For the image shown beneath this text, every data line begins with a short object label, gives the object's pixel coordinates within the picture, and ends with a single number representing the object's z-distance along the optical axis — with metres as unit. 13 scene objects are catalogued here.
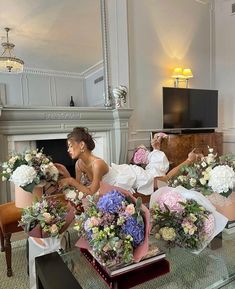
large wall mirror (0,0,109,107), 2.97
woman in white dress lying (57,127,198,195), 1.93
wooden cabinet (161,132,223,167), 3.62
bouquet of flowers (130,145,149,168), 3.05
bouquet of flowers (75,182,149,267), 0.89
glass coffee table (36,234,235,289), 1.04
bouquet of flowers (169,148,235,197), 1.21
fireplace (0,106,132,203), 2.89
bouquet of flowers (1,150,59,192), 1.37
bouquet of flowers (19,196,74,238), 1.15
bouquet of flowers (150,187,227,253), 1.13
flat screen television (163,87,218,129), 3.83
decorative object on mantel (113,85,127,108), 3.46
